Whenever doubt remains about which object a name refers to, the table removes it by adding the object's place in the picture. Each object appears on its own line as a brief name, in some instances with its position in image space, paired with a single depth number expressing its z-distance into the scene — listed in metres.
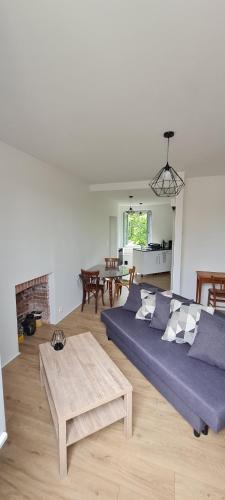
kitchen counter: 6.87
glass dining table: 4.07
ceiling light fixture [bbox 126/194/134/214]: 8.43
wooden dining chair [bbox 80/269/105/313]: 4.01
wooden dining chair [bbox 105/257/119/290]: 5.09
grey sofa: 1.56
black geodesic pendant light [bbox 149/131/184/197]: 2.16
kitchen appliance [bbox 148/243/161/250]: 7.29
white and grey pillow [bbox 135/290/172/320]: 2.69
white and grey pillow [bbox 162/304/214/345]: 2.19
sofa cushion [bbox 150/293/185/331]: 2.46
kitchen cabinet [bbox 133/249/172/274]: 6.89
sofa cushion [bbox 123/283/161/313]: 2.99
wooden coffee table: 1.47
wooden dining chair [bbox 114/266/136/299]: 4.52
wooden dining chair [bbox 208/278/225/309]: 3.78
